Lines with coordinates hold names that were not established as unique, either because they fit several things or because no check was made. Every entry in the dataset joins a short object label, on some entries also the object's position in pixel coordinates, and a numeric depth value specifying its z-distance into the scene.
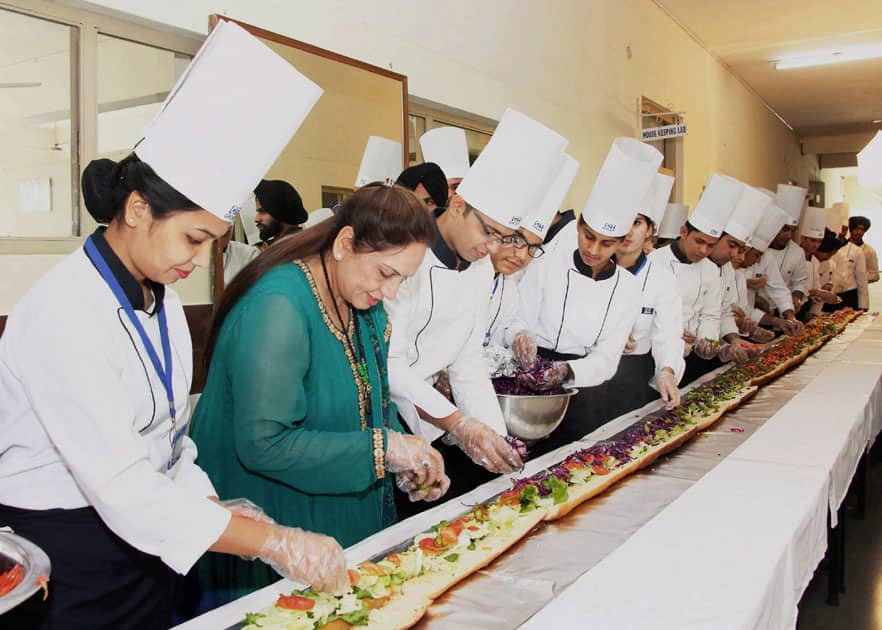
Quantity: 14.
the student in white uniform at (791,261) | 6.69
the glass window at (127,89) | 2.48
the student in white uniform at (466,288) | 2.18
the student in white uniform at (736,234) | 4.56
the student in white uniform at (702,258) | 4.30
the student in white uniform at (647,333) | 3.12
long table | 1.26
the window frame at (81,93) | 2.36
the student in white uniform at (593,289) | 2.97
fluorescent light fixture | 8.73
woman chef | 1.08
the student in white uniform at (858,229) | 8.38
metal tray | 0.90
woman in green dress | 1.43
